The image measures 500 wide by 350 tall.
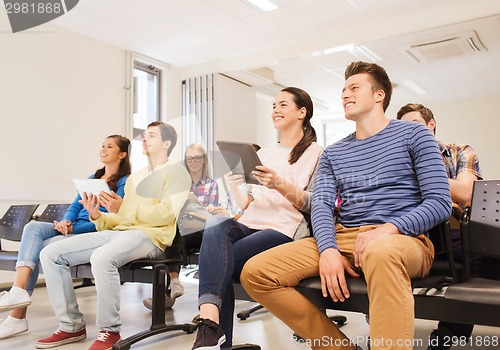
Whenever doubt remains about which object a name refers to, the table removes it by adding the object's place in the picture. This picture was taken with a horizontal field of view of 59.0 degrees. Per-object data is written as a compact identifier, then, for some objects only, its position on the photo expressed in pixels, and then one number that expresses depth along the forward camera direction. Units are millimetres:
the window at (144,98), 5719
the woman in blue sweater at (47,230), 2285
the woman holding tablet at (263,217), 1501
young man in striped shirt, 1236
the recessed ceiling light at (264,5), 4359
